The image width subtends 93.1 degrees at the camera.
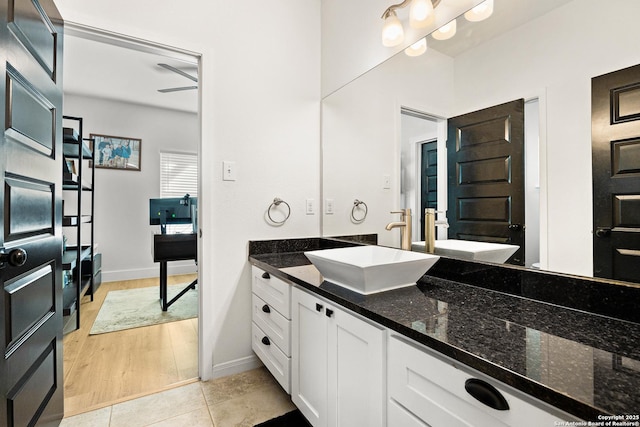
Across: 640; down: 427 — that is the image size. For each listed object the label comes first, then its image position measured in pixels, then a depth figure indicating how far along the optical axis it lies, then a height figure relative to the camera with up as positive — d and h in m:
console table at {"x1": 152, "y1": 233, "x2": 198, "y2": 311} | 3.13 -0.37
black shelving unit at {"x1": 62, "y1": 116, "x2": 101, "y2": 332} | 2.69 -0.40
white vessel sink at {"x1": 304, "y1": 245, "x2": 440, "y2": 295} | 1.11 -0.23
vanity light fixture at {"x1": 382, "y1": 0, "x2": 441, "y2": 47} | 1.47 +1.00
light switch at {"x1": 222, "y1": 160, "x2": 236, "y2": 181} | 1.91 +0.28
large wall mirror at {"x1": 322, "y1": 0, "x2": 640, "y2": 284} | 0.93 +0.46
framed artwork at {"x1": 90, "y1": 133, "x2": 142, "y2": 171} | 4.25 +0.91
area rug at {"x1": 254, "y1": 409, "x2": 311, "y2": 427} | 1.49 -1.03
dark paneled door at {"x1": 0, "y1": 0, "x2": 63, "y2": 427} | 1.02 +0.01
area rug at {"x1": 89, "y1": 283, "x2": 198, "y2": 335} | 2.83 -1.00
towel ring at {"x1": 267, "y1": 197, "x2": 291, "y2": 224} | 2.08 +0.07
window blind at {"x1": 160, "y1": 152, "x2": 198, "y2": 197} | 4.75 +0.65
